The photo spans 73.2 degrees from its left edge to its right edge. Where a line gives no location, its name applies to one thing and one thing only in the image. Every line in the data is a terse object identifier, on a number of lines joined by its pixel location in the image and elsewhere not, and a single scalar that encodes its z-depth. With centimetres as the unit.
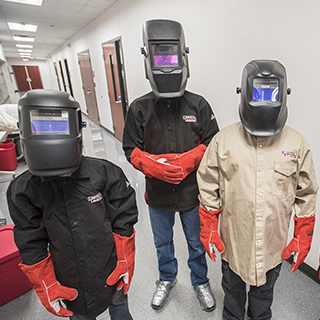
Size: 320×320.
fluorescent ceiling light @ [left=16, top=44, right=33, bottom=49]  772
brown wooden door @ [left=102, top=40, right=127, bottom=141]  394
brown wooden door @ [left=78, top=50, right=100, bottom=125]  570
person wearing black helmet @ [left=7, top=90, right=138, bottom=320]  72
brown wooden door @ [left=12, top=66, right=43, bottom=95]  1199
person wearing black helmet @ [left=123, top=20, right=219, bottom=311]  105
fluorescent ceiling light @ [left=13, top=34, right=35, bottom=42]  619
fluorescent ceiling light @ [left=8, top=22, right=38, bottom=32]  487
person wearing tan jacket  83
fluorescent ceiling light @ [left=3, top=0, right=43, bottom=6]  345
